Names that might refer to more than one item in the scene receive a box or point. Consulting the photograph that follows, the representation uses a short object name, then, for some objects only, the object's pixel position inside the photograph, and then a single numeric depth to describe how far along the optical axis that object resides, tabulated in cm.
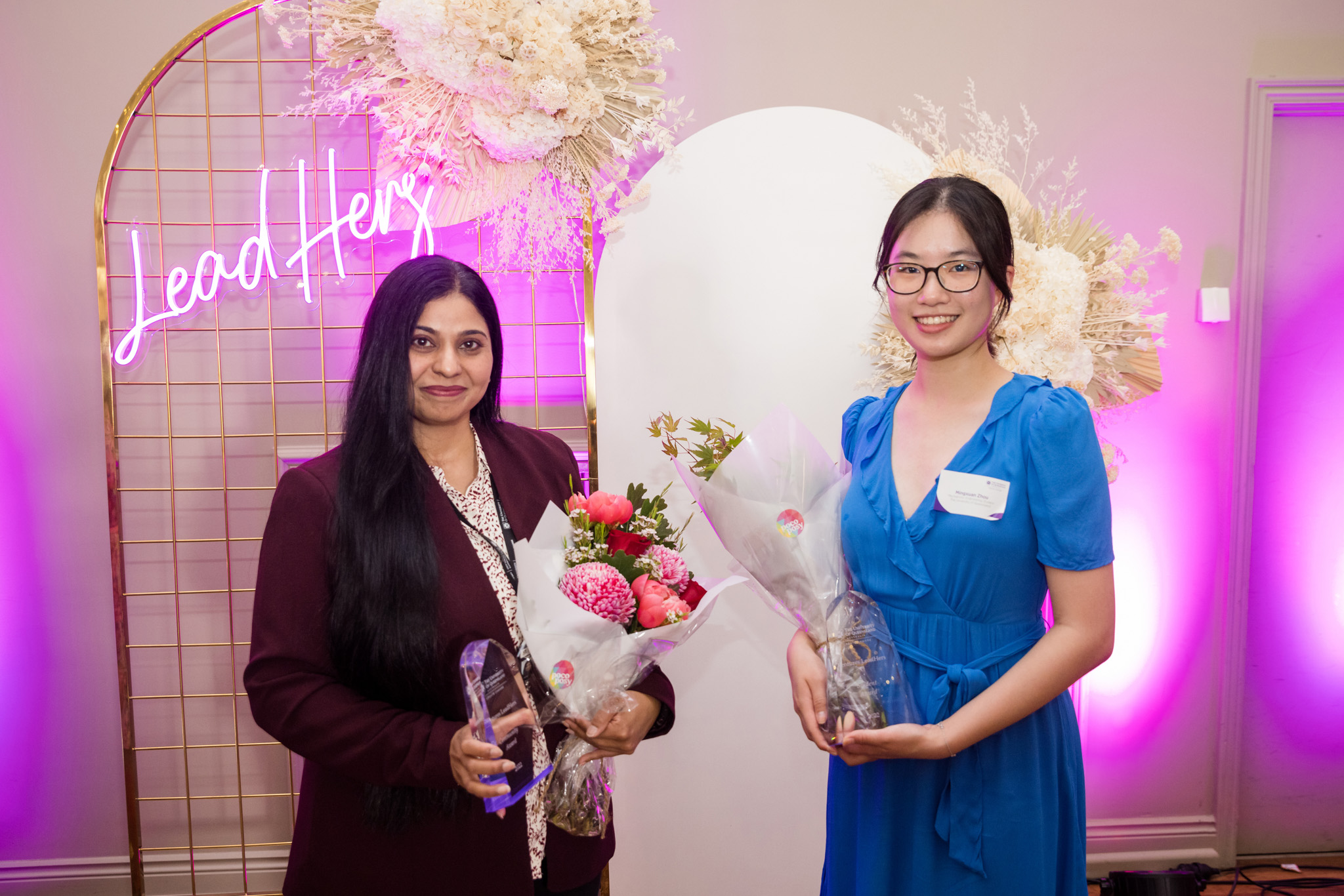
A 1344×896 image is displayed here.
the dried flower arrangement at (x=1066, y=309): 211
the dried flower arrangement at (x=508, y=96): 204
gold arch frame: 224
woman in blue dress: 135
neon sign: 228
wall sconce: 273
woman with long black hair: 137
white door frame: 272
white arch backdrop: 236
